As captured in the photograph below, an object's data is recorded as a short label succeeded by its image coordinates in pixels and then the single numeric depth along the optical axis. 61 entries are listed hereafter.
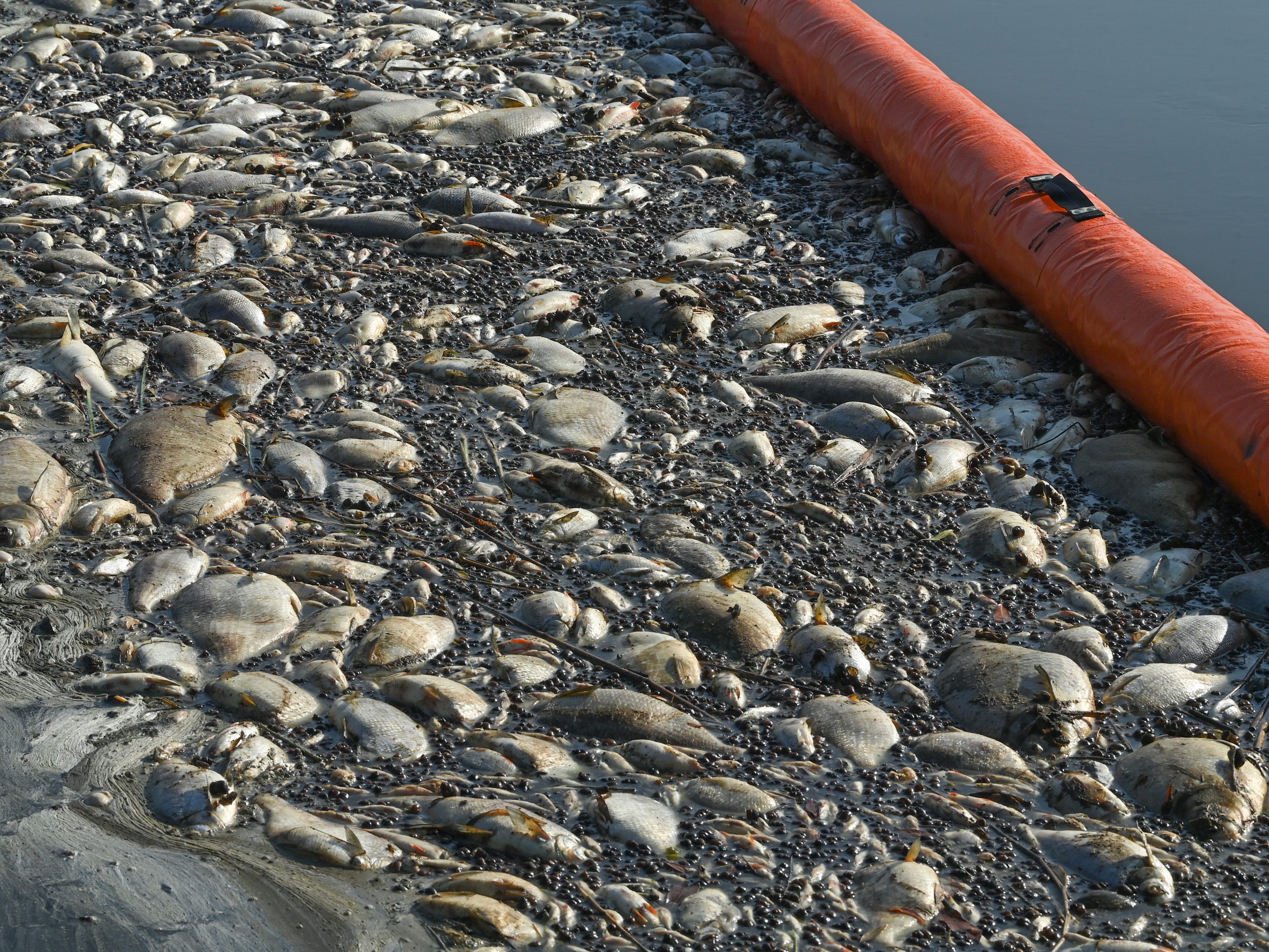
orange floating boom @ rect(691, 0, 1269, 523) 4.64
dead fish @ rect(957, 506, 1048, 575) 4.23
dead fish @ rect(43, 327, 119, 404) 4.71
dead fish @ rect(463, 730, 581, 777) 3.35
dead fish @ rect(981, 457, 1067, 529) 4.48
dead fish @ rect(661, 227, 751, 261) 5.98
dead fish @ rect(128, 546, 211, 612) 3.80
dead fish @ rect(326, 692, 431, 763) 3.38
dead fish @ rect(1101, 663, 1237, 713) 3.71
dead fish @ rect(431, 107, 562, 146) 6.84
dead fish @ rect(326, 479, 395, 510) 4.29
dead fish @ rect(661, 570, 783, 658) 3.80
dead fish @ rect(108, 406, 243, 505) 4.27
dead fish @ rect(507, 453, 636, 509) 4.38
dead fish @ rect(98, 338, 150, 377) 4.86
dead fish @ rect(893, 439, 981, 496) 4.57
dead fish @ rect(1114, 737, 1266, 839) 3.31
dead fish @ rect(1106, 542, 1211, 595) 4.20
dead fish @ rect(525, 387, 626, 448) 4.70
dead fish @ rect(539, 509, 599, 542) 4.22
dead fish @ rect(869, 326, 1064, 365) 5.35
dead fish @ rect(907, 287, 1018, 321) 5.66
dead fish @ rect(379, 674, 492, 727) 3.49
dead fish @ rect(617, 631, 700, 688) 3.66
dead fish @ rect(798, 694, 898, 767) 3.47
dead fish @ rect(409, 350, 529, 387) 4.97
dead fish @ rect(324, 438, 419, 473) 4.46
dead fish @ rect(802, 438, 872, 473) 4.64
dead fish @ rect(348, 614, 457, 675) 3.64
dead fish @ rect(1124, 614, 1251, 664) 3.92
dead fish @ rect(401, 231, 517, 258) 5.82
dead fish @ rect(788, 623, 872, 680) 3.71
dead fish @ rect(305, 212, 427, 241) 5.95
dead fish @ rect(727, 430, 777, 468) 4.64
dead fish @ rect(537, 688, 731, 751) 3.47
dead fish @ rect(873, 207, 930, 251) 6.24
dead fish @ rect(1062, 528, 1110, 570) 4.26
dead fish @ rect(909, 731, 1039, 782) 3.44
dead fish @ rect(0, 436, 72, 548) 3.97
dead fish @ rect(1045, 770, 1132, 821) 3.34
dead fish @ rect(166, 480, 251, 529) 4.13
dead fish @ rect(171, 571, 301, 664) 3.66
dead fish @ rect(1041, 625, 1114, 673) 3.84
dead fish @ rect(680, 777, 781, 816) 3.28
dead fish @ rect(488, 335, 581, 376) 5.11
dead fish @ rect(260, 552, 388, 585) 3.95
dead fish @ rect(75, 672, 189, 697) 3.48
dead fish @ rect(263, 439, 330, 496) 4.35
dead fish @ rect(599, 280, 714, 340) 5.37
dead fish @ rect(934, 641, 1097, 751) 3.55
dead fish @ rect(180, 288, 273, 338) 5.20
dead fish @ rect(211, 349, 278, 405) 4.82
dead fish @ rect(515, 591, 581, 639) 3.83
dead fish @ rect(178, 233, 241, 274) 5.60
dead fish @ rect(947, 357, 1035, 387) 5.25
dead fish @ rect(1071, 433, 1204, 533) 4.50
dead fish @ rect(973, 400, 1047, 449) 4.92
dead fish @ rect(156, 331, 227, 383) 4.90
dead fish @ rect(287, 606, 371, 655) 3.69
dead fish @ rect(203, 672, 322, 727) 3.43
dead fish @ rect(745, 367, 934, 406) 5.02
